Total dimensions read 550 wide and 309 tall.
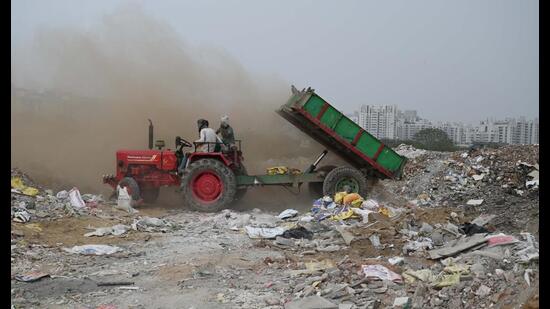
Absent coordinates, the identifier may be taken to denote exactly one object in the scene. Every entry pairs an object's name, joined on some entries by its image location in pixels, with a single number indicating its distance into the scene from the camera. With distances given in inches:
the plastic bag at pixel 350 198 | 389.4
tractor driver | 412.2
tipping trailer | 407.8
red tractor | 406.3
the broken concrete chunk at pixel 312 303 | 176.9
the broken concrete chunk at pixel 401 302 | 179.5
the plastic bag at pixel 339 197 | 398.0
